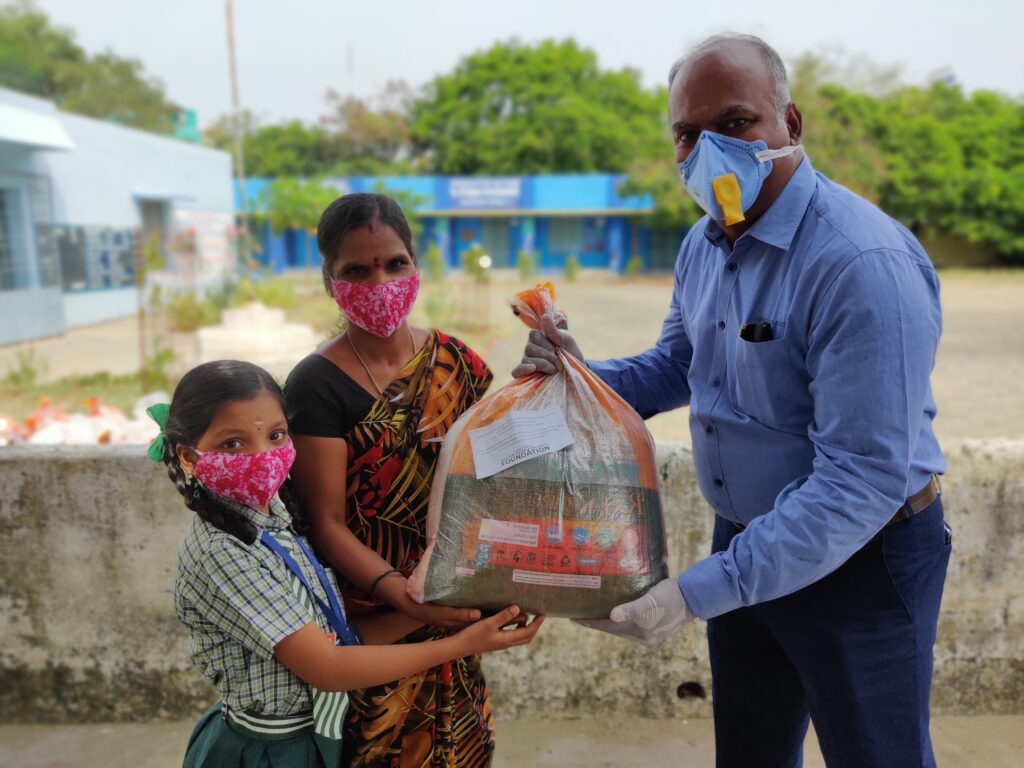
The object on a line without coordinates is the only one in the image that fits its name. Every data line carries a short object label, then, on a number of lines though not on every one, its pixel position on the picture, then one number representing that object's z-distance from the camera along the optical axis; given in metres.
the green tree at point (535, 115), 32.53
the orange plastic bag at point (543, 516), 1.52
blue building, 30.06
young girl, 1.44
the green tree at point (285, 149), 37.16
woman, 1.63
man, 1.38
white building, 13.62
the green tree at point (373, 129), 37.44
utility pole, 16.17
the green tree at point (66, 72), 30.61
